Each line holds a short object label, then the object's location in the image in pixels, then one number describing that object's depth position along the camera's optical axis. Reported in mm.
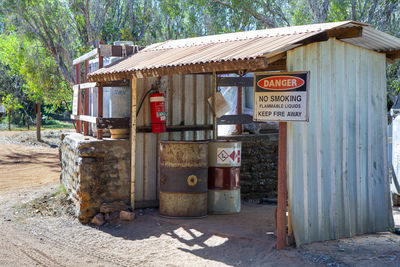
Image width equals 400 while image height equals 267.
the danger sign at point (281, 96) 6199
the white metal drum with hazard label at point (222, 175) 8523
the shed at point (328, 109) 6523
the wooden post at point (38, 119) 22725
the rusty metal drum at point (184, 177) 8180
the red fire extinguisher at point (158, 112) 8656
